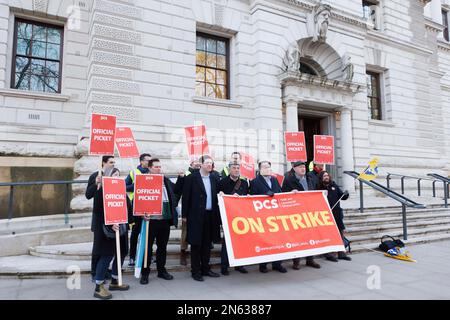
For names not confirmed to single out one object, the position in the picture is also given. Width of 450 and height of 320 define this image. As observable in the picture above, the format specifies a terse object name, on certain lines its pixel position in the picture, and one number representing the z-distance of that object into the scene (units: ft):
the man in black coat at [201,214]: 17.89
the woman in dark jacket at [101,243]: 15.00
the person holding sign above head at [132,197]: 18.48
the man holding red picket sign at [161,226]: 17.37
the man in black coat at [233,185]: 19.45
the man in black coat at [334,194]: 22.54
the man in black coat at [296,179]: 21.33
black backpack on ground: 23.21
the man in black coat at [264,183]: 20.03
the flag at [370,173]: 23.41
